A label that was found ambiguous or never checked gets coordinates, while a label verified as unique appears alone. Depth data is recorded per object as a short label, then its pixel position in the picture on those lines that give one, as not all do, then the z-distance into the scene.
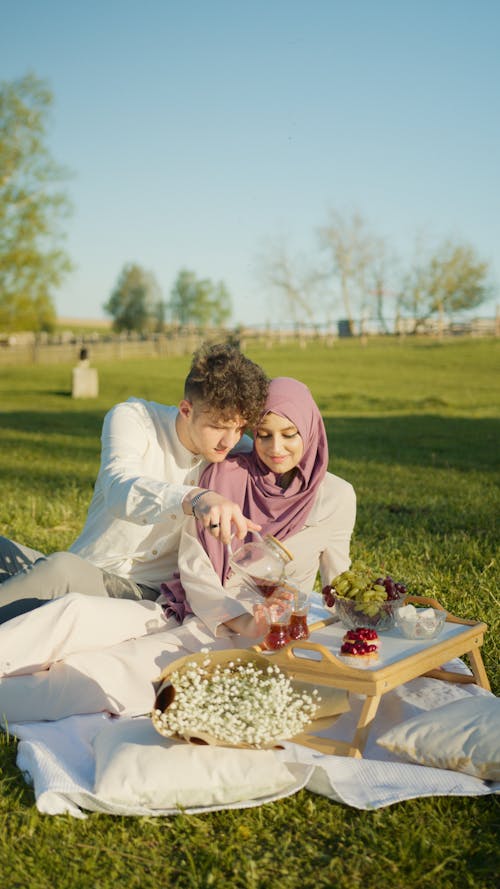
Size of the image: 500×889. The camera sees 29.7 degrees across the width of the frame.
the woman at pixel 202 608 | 4.34
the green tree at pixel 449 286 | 52.94
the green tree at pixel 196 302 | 119.12
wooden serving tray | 3.75
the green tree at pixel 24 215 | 37.41
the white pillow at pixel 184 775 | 3.48
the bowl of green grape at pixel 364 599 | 4.26
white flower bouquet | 3.62
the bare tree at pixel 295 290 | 55.99
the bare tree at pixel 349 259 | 54.50
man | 4.58
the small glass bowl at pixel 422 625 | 4.30
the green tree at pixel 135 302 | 102.44
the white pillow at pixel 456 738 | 3.66
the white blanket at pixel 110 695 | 3.65
